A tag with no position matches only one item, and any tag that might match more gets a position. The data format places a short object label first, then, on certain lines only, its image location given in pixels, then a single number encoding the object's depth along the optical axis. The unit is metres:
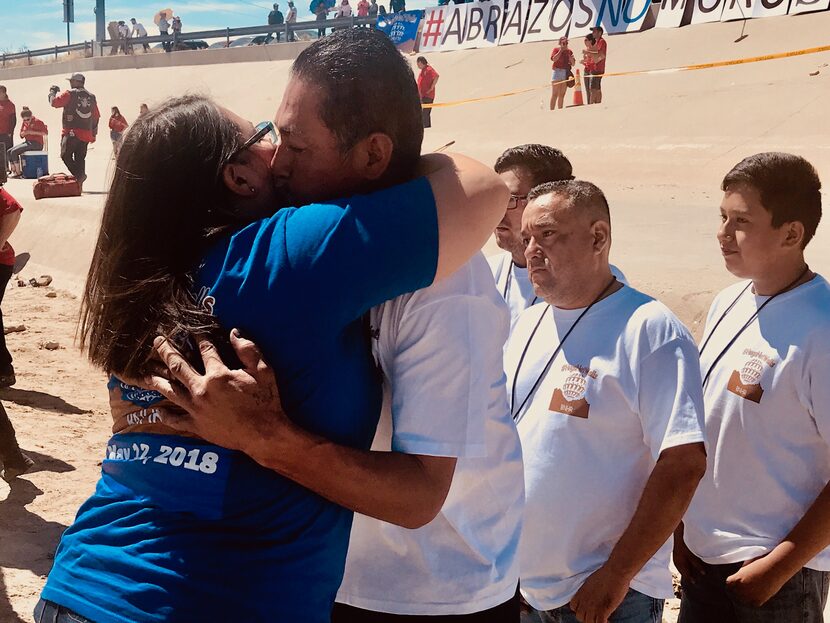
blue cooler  19.20
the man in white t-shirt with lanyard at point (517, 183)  3.56
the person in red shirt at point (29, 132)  19.69
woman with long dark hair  1.48
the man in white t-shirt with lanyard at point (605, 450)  2.41
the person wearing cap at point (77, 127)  16.34
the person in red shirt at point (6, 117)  19.56
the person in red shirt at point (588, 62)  21.28
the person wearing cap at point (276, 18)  37.81
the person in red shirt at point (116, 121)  22.72
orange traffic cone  21.42
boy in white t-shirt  2.63
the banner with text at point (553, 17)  23.52
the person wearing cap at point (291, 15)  36.77
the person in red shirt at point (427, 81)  20.59
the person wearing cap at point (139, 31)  43.78
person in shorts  20.89
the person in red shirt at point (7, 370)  5.50
